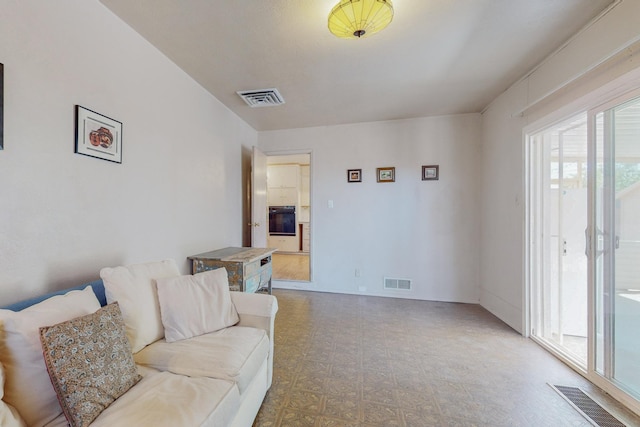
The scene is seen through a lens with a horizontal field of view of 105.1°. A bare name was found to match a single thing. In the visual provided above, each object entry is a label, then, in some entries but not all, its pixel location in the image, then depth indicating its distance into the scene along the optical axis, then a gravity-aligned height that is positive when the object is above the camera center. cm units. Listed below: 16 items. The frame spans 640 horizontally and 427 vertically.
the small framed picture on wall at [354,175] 373 +59
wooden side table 225 -50
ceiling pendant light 143 +120
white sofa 84 -70
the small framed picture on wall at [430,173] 348 +59
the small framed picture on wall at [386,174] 361 +59
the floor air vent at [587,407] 140 -119
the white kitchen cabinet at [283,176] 682 +105
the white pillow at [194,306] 143 -57
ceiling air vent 269 +133
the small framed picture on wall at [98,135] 145 +49
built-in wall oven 682 -19
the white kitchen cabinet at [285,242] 679 -81
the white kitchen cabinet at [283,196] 680 +48
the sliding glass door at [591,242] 156 -22
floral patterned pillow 82 -56
